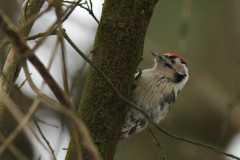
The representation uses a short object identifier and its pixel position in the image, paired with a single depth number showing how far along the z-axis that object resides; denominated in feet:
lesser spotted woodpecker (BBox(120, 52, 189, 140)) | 24.29
